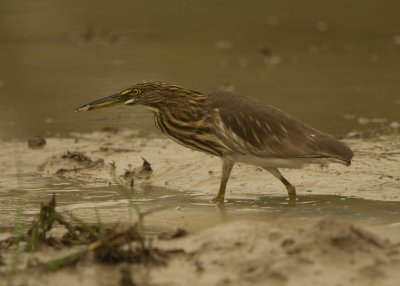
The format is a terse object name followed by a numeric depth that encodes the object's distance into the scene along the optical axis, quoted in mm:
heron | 15133
